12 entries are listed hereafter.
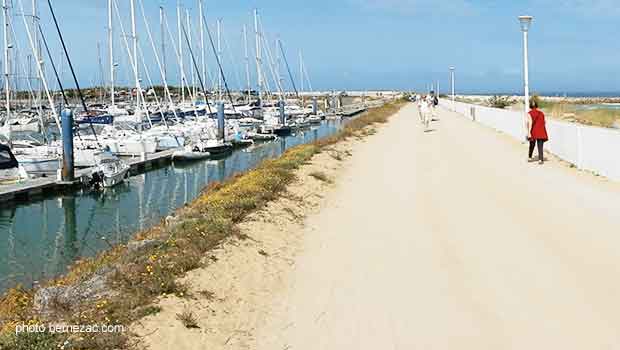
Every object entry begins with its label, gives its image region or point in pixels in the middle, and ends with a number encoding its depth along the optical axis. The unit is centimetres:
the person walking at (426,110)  3961
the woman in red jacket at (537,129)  1880
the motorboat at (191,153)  3616
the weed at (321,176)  1802
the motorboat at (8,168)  2544
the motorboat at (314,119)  6816
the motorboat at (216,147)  3876
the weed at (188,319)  649
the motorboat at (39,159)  2725
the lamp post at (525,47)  2542
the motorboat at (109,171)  2631
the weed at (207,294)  742
